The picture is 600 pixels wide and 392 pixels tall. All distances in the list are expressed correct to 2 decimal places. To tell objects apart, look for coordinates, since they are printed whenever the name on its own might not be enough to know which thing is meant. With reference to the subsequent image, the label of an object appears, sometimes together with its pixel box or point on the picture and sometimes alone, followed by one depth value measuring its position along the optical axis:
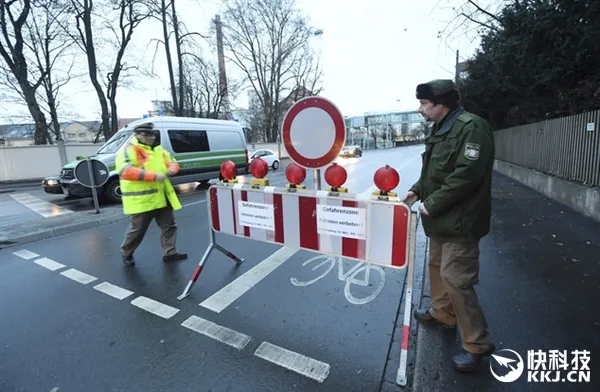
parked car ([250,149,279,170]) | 22.09
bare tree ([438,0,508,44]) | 9.86
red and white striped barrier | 2.43
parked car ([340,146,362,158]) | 30.99
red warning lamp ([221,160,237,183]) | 3.41
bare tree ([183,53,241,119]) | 33.75
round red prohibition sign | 2.65
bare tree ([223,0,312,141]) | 31.55
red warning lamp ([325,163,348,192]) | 2.51
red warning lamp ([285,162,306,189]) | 2.85
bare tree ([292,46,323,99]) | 36.81
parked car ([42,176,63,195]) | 9.85
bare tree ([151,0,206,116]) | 15.97
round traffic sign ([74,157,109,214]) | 7.34
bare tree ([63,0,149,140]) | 17.89
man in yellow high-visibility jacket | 4.18
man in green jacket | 2.04
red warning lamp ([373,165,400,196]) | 2.28
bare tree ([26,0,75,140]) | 19.73
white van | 9.38
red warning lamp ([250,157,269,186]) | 3.11
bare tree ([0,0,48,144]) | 16.94
